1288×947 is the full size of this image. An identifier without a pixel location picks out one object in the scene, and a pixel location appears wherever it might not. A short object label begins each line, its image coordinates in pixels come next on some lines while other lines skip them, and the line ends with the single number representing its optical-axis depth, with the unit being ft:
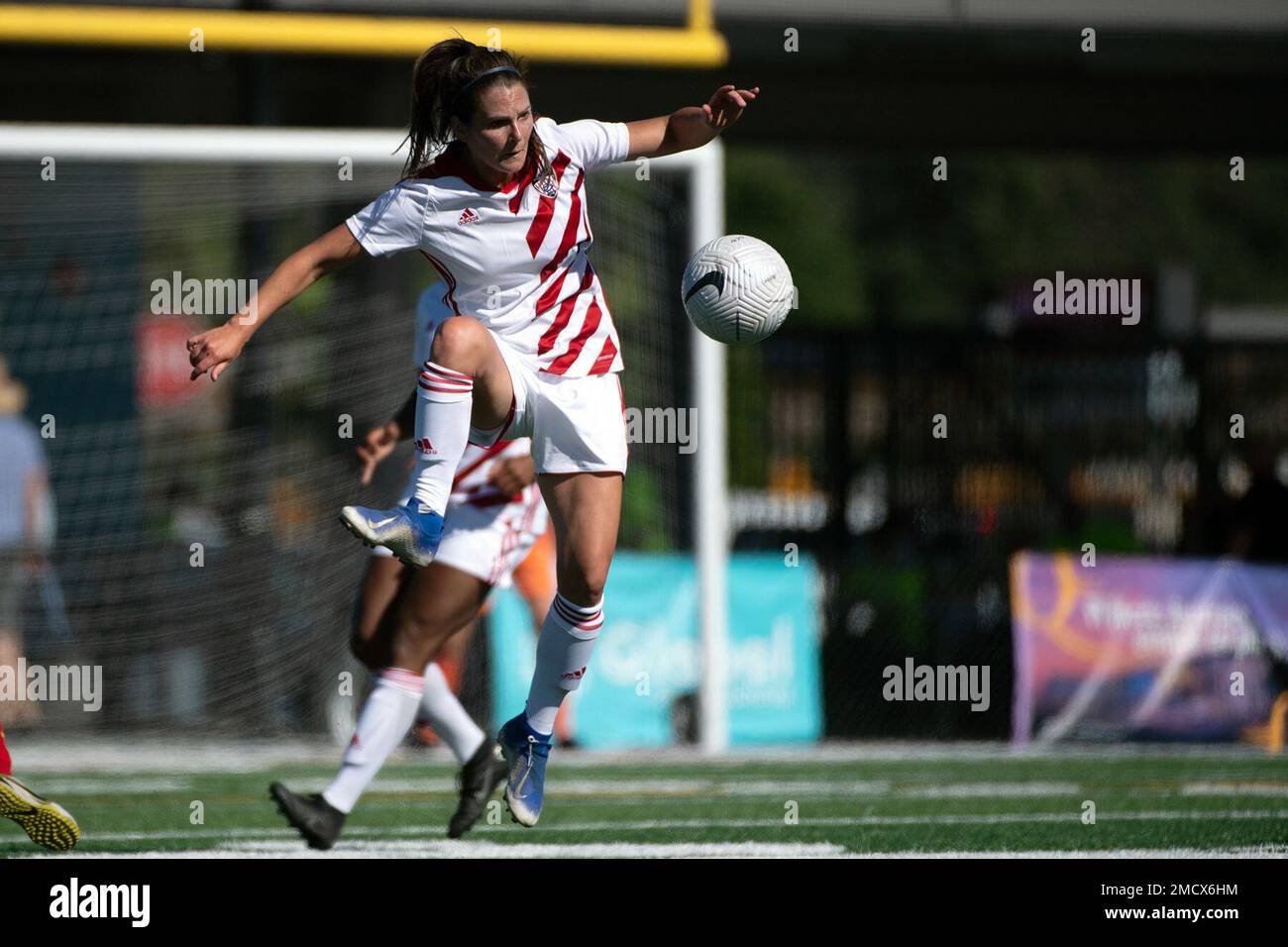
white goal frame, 35.42
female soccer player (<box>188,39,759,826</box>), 17.74
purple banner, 38.34
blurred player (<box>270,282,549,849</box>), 21.43
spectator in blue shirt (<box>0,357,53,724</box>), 36.96
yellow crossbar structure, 34.63
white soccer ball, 19.08
